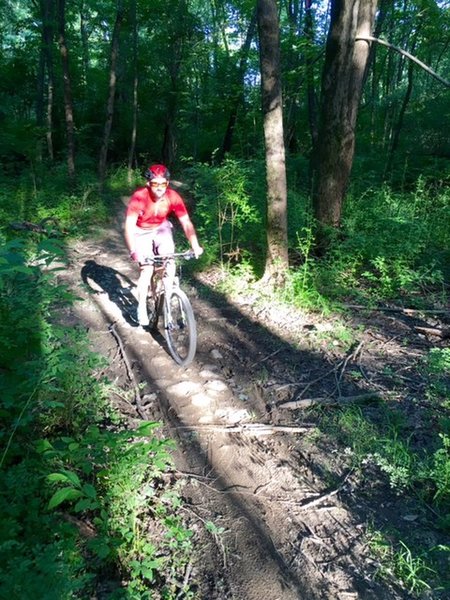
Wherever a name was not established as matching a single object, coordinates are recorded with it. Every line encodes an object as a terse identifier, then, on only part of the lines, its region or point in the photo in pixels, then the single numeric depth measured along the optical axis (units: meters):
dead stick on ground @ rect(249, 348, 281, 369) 4.67
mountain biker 4.65
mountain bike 4.52
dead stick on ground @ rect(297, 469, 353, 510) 2.87
